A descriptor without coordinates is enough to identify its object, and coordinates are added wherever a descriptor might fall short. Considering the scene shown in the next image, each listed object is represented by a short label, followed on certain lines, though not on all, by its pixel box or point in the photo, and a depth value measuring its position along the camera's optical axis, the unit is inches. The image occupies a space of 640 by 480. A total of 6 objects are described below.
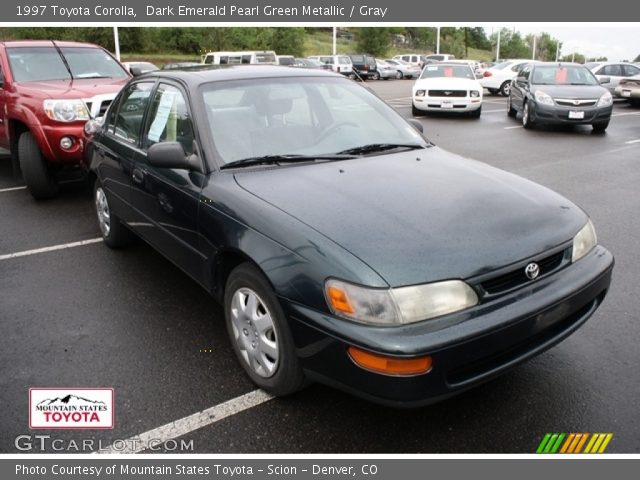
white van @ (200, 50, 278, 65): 1150.3
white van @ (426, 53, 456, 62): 1743.4
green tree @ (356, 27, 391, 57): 2746.1
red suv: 251.6
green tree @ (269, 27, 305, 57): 2304.4
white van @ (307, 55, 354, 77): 1472.7
